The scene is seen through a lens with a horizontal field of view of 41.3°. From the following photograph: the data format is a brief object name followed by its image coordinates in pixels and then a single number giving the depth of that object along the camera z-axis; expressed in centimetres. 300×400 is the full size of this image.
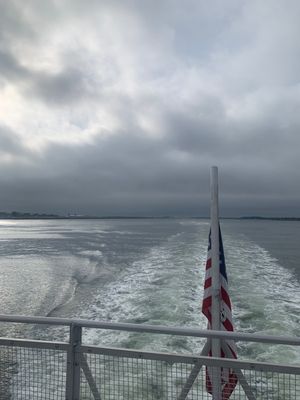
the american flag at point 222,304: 370
